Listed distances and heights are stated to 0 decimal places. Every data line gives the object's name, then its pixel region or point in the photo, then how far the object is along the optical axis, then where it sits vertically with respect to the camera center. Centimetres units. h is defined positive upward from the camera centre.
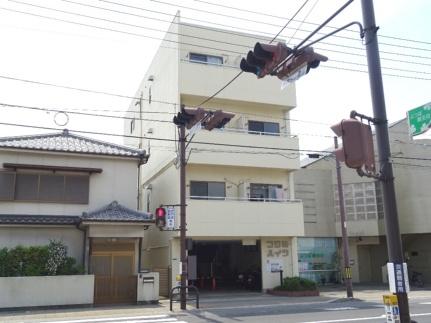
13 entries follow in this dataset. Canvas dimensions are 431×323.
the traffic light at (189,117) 1639 +526
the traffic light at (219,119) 1463 +455
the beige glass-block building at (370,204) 3189 +400
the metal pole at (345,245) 2234 +78
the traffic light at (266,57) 797 +353
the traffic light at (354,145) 604 +150
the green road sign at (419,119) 987 +300
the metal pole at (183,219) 1870 +185
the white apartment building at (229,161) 2488 +571
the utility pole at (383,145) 640 +166
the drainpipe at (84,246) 2192 +98
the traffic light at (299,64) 803 +346
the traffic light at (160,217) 1794 +183
